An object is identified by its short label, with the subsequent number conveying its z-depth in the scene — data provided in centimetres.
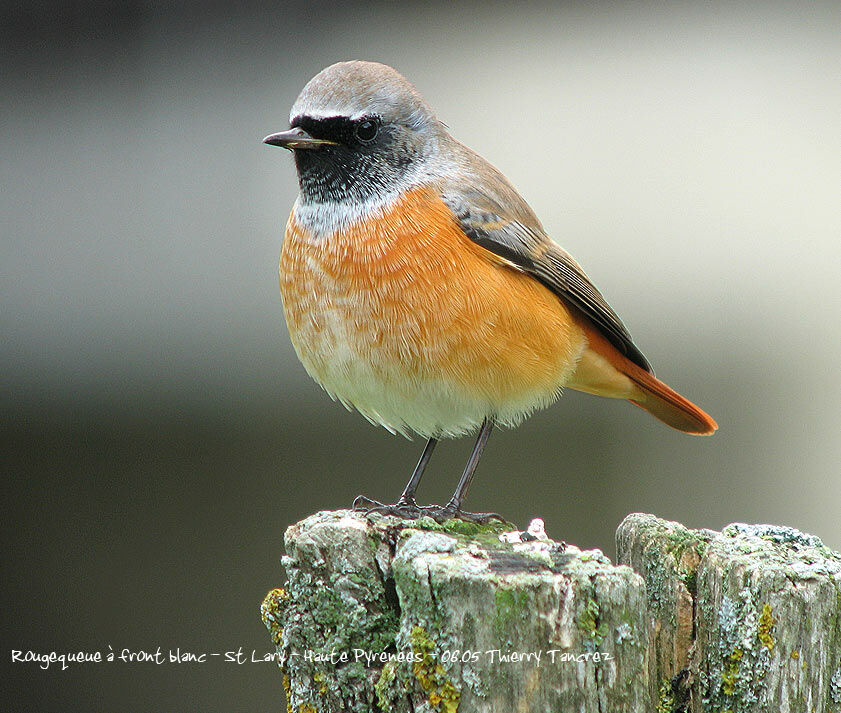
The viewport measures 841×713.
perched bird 695
